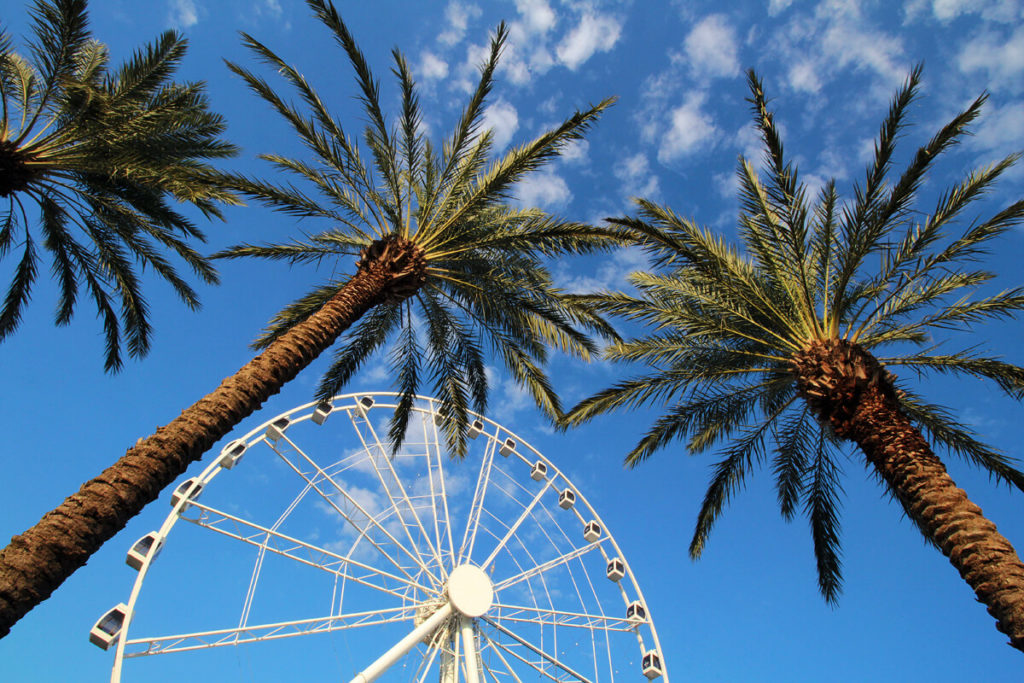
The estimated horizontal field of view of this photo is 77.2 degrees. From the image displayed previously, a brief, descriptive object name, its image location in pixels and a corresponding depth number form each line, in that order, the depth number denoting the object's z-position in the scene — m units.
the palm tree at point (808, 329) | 8.21
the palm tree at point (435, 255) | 9.87
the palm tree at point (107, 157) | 9.26
